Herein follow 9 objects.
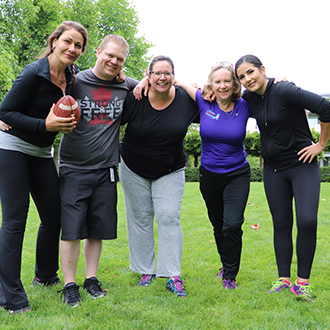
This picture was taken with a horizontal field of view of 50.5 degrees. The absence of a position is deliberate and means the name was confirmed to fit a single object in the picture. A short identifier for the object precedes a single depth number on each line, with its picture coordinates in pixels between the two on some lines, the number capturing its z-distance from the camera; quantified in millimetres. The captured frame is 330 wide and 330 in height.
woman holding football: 3141
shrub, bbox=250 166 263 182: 25433
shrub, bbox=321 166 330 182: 26519
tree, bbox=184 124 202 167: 35656
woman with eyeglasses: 3910
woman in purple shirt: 3873
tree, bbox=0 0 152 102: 18814
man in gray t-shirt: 3584
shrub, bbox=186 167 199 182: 25238
